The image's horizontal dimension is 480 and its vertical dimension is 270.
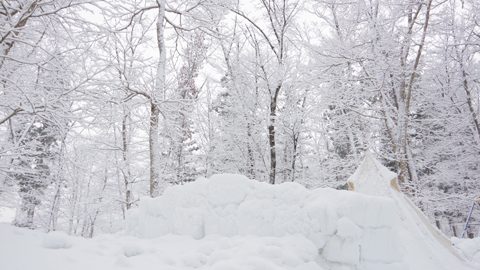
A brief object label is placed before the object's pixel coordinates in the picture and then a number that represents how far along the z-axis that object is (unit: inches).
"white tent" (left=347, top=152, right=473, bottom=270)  189.0
